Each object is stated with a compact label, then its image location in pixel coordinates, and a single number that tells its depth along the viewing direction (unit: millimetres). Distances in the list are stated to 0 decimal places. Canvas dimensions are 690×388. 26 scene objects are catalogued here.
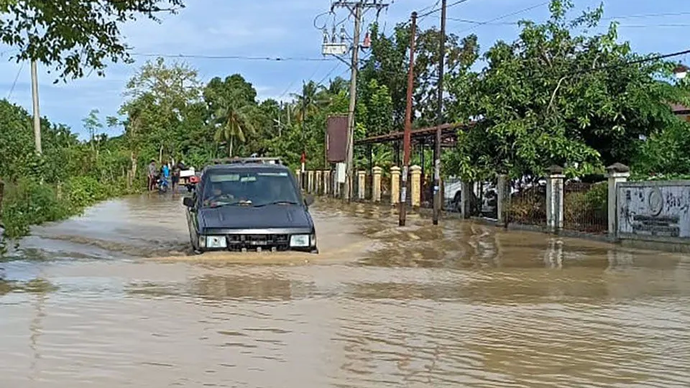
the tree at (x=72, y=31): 11398
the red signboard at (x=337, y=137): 44719
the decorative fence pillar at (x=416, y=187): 36219
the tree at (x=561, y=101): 23766
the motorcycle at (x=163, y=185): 48588
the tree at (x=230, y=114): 72812
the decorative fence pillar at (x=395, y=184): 38469
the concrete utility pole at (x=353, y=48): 41625
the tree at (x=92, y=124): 60344
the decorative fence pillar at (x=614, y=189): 20500
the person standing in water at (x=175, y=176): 48500
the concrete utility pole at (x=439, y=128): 26484
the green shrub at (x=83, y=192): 31172
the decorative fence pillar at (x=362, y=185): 43975
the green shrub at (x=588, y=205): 21625
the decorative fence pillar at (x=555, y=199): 23016
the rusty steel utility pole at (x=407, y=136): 25594
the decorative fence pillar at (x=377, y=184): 41469
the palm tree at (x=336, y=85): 77562
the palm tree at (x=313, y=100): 73400
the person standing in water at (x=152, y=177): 50562
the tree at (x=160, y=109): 66500
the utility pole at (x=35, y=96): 30172
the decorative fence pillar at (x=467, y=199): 29516
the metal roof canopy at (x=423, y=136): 30856
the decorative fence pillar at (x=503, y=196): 25891
